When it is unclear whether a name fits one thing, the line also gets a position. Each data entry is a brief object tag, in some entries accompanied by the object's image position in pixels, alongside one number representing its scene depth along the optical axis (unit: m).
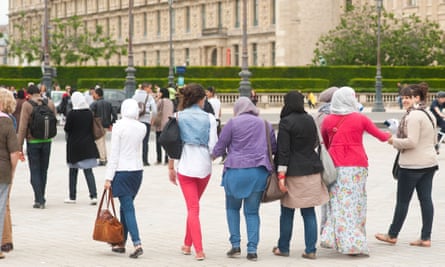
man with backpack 14.29
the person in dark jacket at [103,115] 20.17
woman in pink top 10.03
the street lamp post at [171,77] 51.75
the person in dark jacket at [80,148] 14.60
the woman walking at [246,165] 9.88
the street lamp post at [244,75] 38.06
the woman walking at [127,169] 10.20
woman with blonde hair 10.05
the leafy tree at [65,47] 80.56
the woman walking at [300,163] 9.88
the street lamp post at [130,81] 40.06
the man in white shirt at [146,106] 20.64
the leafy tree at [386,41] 61.00
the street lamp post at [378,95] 48.91
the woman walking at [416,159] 10.64
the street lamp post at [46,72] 42.88
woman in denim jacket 10.06
